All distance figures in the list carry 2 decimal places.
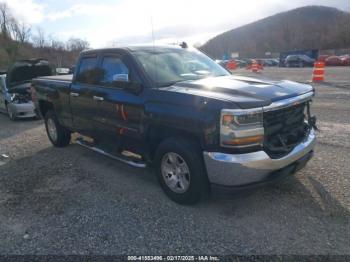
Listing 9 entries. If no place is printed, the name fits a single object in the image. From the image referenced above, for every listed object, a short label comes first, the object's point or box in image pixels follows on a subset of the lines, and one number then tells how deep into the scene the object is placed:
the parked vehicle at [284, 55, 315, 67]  40.03
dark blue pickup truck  3.28
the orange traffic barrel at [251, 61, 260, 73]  25.64
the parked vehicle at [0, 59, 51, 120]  10.06
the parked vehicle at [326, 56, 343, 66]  38.38
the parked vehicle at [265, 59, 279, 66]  53.31
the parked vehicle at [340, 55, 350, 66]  38.03
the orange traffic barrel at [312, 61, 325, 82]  16.25
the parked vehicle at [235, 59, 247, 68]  52.42
